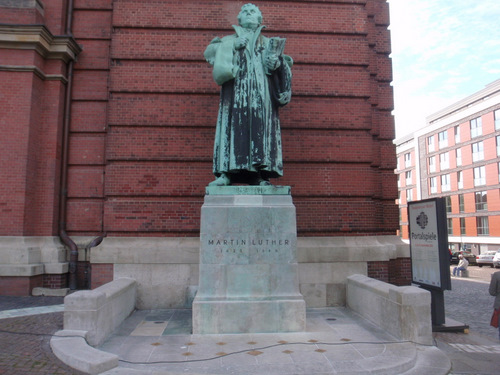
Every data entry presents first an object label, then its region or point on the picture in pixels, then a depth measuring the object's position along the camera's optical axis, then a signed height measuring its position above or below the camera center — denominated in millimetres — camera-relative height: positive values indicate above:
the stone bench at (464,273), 22531 -2388
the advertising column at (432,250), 7562 -395
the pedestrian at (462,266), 22688 -2013
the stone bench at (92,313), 5855 -1236
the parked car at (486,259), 33209 -2363
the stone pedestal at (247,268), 6594 -644
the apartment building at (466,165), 44156 +7879
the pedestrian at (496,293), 7160 -1140
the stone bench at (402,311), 6031 -1272
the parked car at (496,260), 31528 -2326
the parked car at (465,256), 35094 -2379
